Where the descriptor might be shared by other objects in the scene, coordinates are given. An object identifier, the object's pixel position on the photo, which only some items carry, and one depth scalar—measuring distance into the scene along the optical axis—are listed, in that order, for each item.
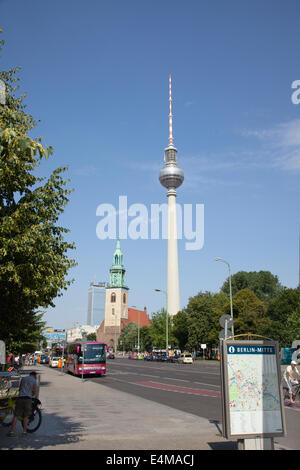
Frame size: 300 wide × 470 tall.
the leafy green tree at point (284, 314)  53.66
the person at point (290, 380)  14.41
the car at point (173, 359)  67.09
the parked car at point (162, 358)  69.69
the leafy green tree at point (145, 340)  115.12
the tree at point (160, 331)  89.81
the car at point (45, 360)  73.62
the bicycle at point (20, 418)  9.61
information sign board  7.01
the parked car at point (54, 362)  53.75
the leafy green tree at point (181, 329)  82.23
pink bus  34.17
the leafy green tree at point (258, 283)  88.56
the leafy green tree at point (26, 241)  10.75
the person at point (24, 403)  9.43
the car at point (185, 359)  59.58
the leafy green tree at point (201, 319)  73.93
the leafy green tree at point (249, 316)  64.44
